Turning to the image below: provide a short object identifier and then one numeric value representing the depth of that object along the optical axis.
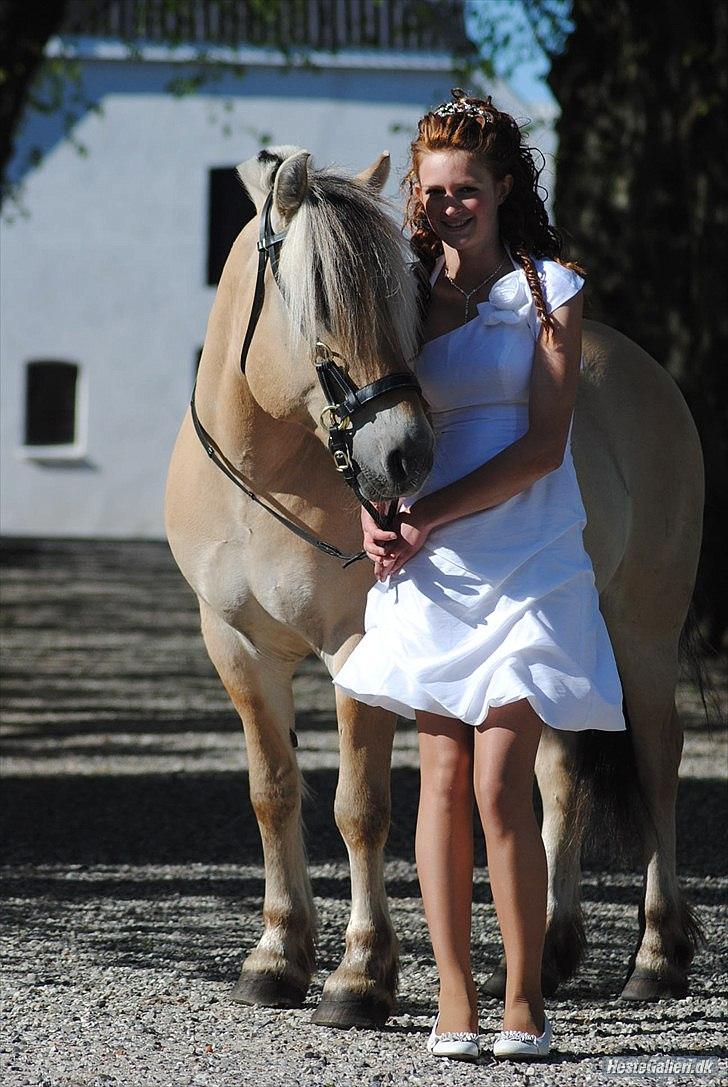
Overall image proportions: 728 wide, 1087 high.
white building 49.50
